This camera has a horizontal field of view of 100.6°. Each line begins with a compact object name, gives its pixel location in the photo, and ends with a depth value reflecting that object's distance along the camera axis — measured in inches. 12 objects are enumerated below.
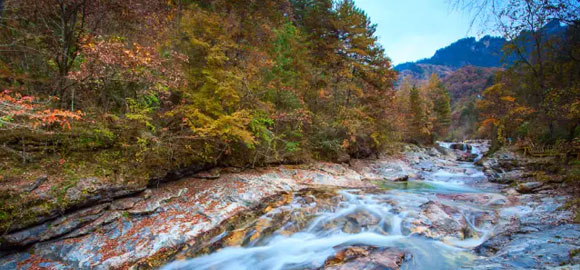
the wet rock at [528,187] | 338.0
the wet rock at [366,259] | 152.3
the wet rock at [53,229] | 158.2
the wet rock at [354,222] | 229.0
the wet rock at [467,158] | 908.0
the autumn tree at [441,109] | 1445.6
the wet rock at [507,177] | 429.1
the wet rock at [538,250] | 143.1
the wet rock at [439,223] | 210.1
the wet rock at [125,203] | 206.4
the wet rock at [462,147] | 1289.9
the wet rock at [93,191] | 185.9
